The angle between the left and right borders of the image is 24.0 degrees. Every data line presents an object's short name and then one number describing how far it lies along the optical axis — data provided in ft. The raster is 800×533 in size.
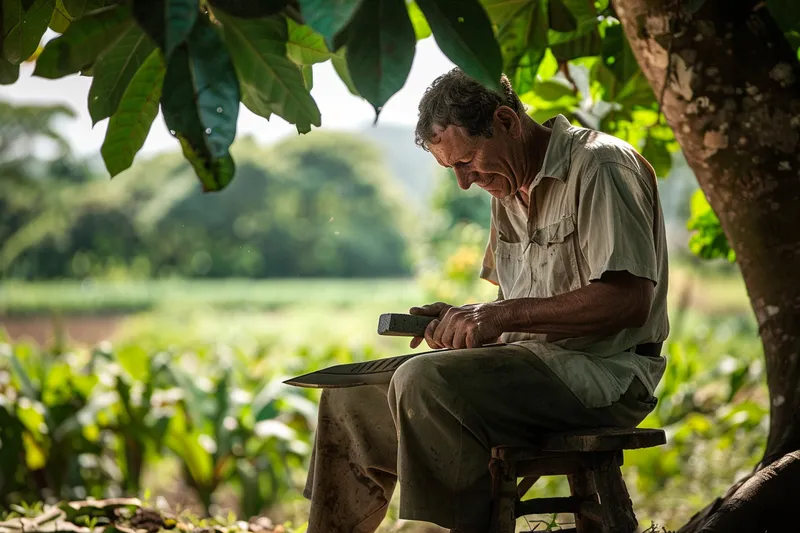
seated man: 11.63
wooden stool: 11.61
